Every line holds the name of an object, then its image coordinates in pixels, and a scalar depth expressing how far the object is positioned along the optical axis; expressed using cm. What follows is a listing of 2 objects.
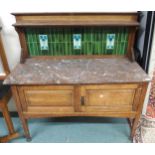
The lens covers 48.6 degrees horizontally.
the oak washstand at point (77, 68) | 127
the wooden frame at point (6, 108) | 145
